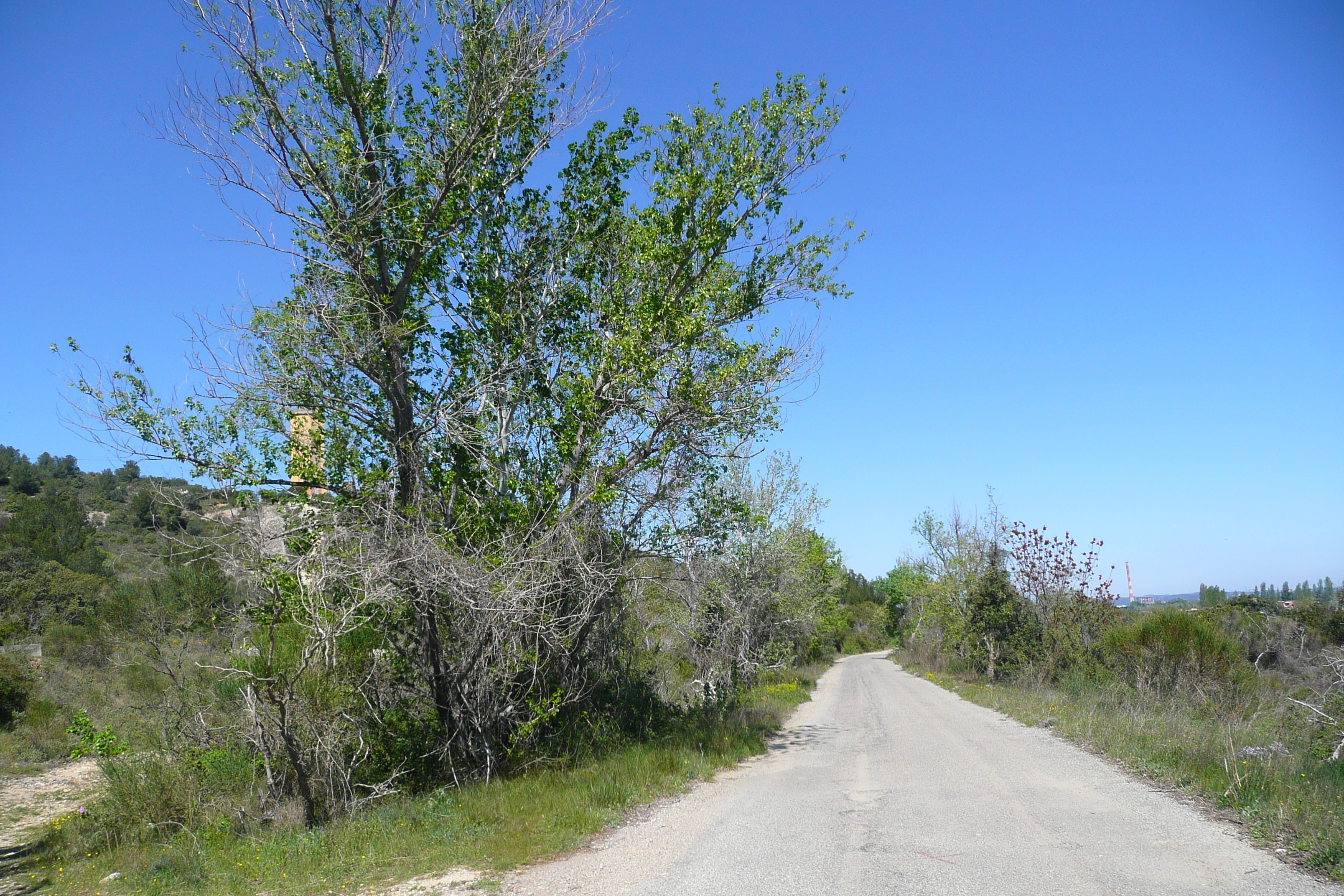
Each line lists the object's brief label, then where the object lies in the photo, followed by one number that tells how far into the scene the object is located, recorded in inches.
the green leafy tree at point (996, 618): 988.6
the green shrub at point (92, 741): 411.2
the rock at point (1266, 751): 376.2
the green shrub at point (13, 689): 837.2
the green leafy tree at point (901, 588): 1962.4
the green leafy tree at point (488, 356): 374.0
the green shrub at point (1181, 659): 687.7
